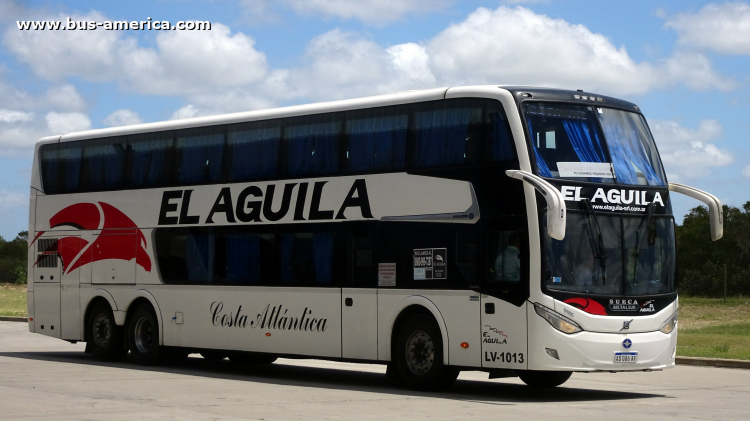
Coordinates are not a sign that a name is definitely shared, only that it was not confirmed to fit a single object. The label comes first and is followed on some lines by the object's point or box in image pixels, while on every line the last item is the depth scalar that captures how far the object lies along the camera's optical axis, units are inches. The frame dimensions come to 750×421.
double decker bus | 587.8
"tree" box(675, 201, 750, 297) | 2701.8
